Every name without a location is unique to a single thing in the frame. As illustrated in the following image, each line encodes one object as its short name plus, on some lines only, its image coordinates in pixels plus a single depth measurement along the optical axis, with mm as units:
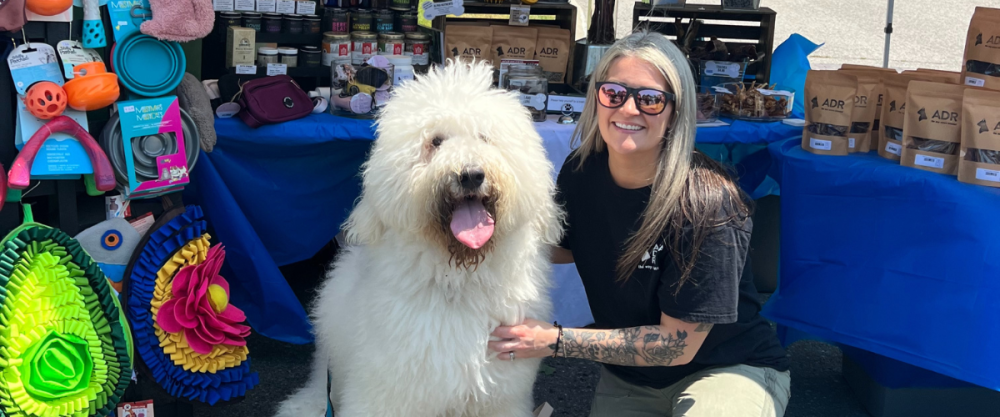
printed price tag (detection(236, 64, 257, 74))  3575
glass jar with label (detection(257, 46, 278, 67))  3646
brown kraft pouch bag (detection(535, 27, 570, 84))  4141
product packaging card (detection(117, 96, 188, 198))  2693
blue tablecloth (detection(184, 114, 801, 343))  3369
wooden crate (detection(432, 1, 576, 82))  4086
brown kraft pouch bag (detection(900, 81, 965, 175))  3039
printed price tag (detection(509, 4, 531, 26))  4086
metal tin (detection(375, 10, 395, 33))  3912
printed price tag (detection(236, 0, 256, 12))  3586
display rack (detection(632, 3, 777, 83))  4344
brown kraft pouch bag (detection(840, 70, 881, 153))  3395
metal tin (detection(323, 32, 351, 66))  3775
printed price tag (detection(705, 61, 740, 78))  4199
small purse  3365
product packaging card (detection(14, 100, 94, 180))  2447
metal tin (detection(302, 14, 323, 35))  3764
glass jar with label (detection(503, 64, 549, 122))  3695
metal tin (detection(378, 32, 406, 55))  3906
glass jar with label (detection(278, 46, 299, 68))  3715
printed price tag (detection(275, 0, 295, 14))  3675
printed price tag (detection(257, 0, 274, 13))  3627
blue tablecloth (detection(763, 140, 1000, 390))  2791
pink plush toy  2703
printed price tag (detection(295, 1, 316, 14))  3717
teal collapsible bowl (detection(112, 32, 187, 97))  2668
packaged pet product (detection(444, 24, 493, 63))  4004
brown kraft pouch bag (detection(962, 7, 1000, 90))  3164
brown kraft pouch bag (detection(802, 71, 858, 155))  3365
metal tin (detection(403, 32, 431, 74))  4000
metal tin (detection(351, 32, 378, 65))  3840
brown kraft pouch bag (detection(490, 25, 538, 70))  4066
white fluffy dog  2066
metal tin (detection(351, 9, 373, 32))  3855
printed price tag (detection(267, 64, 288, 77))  3650
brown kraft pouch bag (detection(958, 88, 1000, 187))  2875
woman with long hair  2326
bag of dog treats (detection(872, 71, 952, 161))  3270
